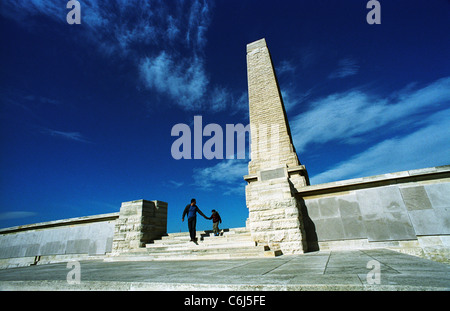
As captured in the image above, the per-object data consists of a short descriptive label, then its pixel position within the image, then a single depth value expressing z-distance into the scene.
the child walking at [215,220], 8.41
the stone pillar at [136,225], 7.75
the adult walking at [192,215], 7.36
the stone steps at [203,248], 5.27
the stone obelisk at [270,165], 5.75
